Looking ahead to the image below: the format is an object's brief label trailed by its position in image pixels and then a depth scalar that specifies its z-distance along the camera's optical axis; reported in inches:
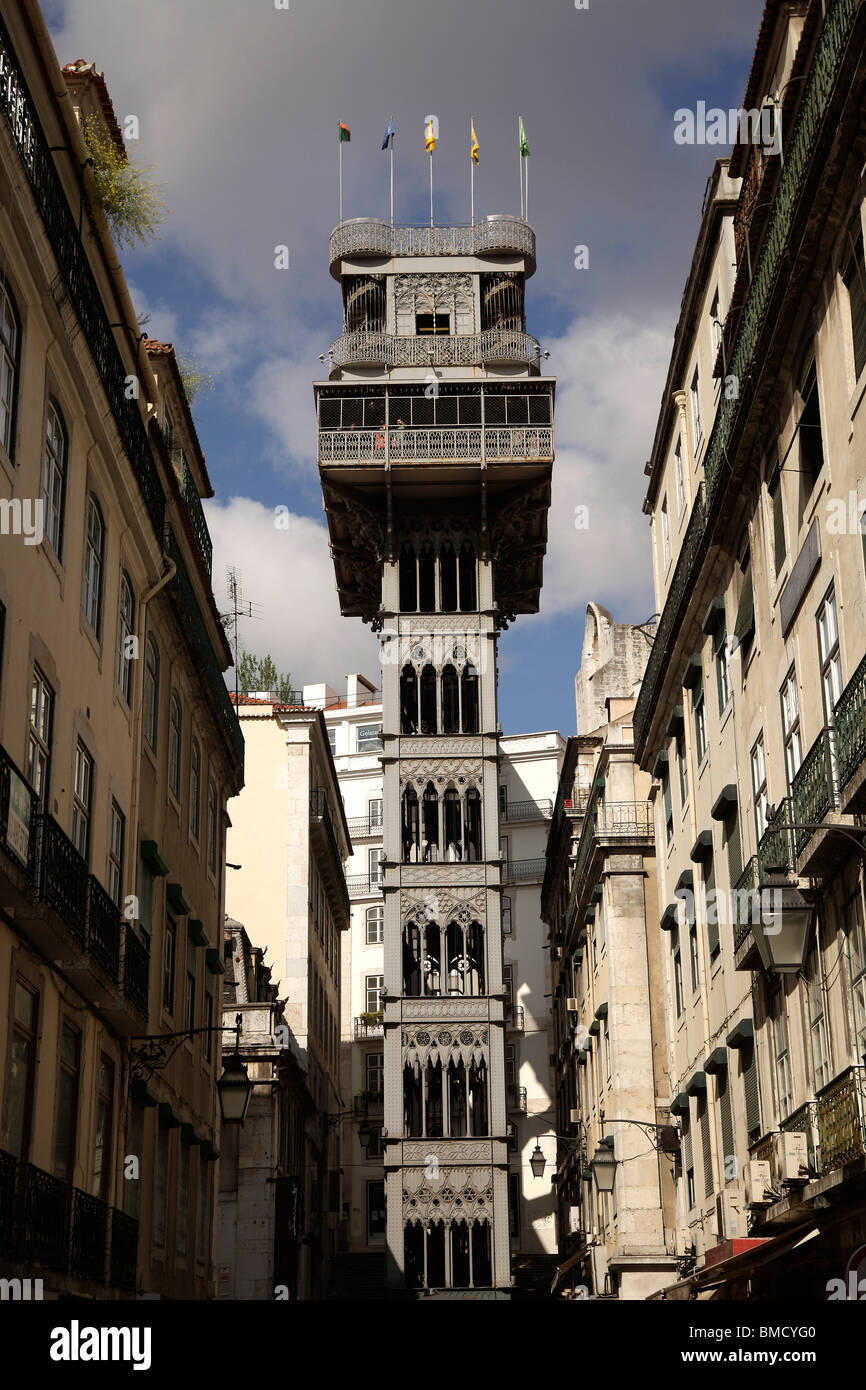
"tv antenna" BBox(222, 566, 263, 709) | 1908.8
